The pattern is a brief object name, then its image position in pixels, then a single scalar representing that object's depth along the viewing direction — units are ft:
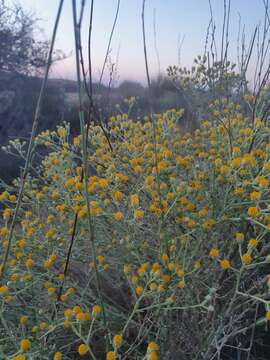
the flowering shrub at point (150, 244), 1.26
